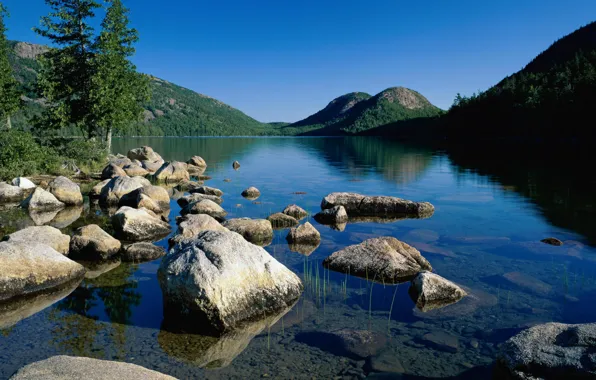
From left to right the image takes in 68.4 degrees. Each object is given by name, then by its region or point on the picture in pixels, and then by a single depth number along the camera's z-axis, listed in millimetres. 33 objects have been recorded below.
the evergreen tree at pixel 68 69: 35656
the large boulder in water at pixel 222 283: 8695
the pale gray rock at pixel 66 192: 21828
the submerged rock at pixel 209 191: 25422
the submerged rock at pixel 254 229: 15344
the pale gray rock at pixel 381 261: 11719
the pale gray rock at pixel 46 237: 12242
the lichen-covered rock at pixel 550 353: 6094
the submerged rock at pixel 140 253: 13058
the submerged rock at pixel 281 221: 17750
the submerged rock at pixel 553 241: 15005
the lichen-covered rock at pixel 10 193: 22297
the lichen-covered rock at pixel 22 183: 23805
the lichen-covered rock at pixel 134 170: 34022
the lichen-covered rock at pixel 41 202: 20438
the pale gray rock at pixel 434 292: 9945
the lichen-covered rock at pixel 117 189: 22594
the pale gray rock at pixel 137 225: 15391
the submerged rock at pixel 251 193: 25719
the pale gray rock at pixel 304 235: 15141
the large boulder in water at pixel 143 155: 46594
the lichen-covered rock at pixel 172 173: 32906
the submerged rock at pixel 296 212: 19531
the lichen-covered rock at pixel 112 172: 30906
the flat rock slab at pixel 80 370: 5254
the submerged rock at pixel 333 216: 18750
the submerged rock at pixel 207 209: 19145
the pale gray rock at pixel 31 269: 10117
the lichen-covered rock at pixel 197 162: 45688
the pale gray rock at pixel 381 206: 20312
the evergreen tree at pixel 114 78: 36094
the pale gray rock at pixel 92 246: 13086
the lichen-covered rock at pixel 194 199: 21805
